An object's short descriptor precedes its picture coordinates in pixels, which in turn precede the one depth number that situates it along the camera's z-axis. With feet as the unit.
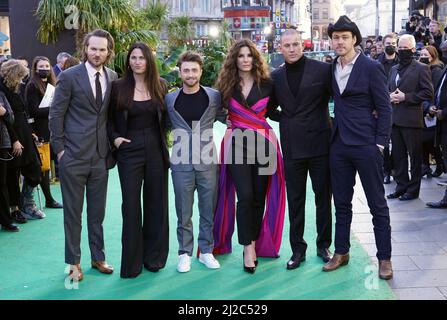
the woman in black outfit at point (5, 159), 22.63
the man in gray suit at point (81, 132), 16.56
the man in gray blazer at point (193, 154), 17.56
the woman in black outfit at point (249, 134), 17.56
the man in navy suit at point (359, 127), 16.55
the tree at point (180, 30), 85.65
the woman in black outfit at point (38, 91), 27.63
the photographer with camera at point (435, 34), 37.74
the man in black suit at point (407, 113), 25.80
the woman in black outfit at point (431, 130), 28.60
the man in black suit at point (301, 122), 17.28
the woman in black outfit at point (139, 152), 17.03
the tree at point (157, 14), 91.71
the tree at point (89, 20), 42.37
